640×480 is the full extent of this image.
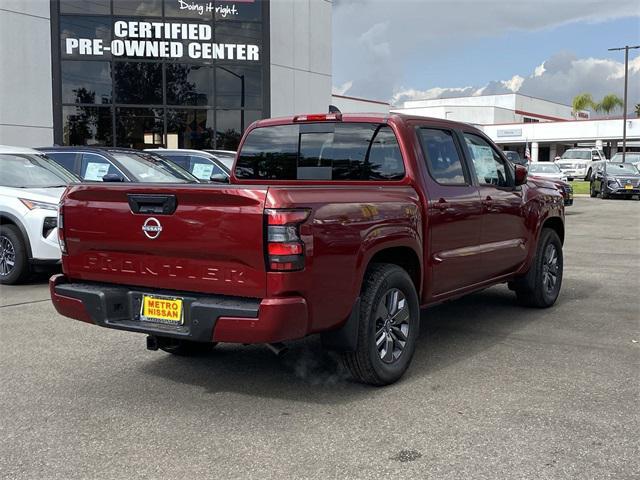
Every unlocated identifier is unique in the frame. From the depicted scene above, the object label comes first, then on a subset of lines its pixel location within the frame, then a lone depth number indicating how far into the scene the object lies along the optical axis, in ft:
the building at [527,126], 184.65
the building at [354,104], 155.84
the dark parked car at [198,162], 42.24
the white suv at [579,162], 138.10
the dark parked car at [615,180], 87.76
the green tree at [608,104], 237.86
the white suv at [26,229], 26.63
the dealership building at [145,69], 63.00
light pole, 147.81
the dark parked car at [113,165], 32.17
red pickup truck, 12.35
